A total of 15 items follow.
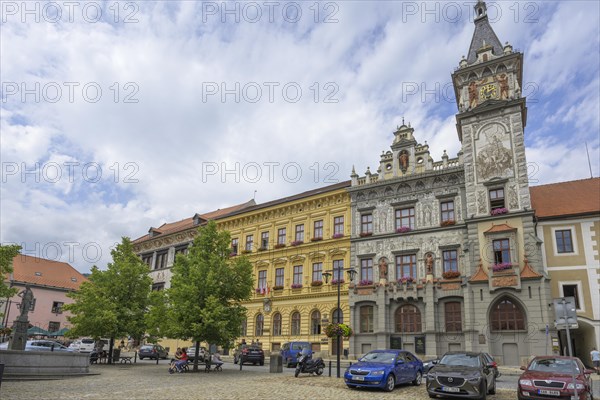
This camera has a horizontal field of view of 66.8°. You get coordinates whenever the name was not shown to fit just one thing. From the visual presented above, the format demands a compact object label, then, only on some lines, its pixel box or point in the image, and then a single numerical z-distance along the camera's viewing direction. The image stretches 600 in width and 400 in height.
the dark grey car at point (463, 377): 13.68
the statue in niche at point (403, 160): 35.47
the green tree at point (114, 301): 29.95
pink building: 57.25
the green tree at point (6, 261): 19.75
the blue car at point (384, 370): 15.95
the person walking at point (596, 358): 25.41
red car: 12.71
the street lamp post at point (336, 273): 35.75
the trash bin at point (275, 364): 24.12
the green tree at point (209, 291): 23.92
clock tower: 30.78
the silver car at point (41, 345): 28.01
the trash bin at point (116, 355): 32.59
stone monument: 21.47
